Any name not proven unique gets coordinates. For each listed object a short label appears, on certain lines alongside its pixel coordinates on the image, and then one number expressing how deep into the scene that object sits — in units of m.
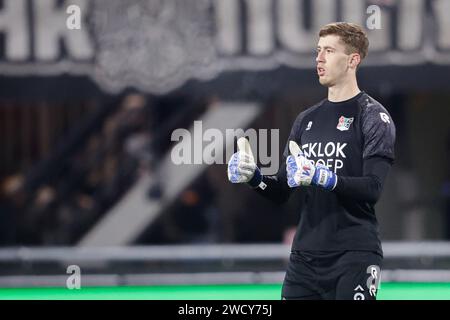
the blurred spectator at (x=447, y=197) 15.25
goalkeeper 5.34
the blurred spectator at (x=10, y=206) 14.76
